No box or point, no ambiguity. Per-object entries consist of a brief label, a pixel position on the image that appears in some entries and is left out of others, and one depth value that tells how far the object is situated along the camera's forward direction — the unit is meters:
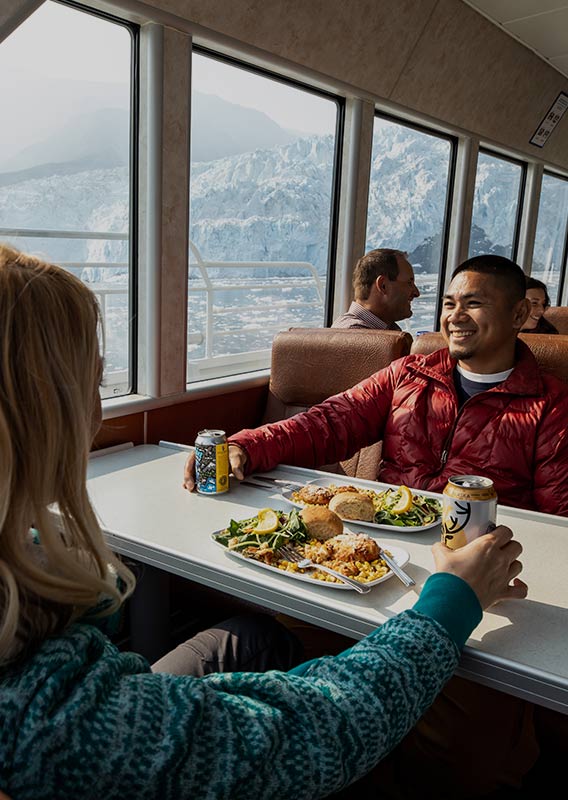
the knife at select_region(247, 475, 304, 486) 1.97
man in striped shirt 3.56
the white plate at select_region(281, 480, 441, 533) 1.62
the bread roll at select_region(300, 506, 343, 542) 1.53
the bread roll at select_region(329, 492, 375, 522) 1.65
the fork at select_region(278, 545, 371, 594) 1.29
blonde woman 0.70
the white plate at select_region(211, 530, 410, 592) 1.31
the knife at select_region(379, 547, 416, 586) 1.33
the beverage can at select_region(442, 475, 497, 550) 1.31
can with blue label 1.84
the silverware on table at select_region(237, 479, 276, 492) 1.93
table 1.12
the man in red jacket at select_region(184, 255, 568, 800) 2.01
